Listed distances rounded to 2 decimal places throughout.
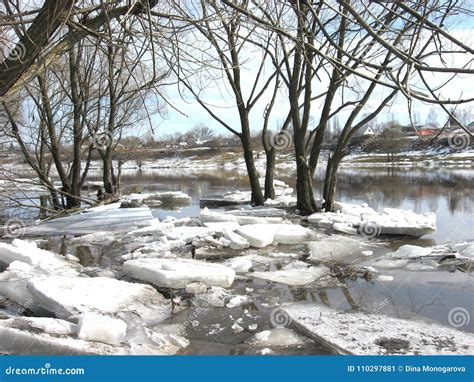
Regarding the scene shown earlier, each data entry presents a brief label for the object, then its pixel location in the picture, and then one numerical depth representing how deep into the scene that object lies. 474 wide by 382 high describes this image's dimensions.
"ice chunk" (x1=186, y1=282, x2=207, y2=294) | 4.86
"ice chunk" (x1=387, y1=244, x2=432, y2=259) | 6.51
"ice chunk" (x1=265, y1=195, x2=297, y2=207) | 12.50
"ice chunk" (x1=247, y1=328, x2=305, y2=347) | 3.70
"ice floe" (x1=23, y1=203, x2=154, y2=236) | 9.05
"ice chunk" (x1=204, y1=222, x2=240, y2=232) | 7.60
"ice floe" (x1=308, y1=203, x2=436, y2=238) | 8.58
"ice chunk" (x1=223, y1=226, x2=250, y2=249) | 7.02
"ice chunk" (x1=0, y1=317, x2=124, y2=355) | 3.27
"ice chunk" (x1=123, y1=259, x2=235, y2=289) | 5.05
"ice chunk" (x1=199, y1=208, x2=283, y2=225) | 8.68
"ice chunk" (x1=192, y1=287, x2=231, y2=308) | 4.61
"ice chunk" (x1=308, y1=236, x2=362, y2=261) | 6.59
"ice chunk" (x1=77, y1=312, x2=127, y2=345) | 3.43
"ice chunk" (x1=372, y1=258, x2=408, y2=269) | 6.09
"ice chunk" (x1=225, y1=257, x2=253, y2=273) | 5.87
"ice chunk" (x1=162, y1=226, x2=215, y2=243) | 7.34
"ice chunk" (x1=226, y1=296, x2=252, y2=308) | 4.62
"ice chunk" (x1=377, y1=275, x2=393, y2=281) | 5.50
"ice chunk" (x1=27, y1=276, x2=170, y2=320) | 4.04
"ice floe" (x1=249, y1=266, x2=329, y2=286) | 5.45
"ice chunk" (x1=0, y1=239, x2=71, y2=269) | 5.61
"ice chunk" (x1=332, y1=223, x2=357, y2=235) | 8.67
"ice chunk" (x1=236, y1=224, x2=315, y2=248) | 7.18
